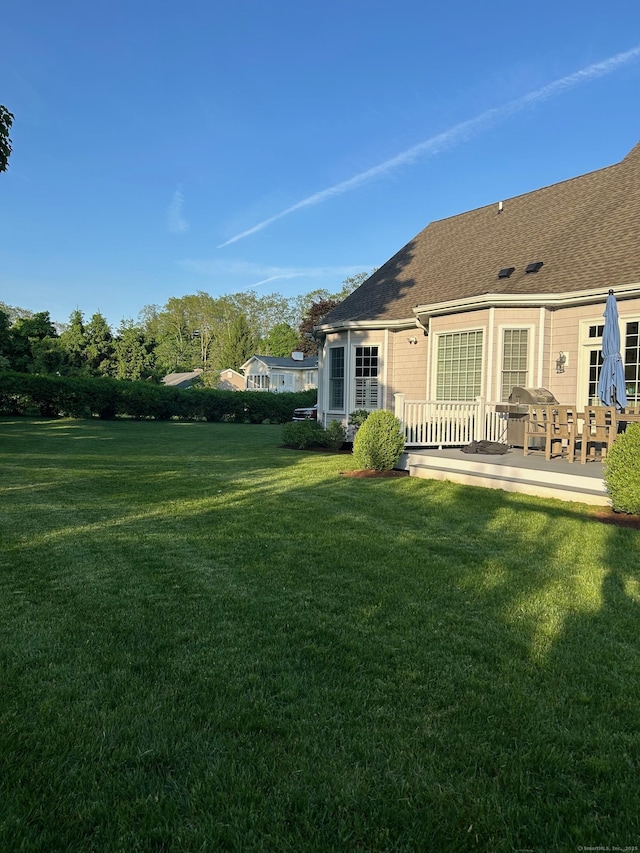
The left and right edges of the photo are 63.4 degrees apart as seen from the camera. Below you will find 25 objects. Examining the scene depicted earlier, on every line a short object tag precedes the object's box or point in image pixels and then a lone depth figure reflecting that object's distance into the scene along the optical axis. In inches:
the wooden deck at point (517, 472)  271.3
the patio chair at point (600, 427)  314.9
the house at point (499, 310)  412.2
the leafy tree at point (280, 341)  2502.5
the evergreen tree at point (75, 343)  1178.6
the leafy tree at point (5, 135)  365.7
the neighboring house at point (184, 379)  2100.1
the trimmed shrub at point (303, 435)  518.9
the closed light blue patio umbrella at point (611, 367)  338.0
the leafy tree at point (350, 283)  2320.1
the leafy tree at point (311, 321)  1566.2
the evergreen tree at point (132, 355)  1233.4
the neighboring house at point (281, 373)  1895.9
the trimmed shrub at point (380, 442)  358.3
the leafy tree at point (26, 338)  1111.0
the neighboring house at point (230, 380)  2200.4
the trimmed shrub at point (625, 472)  229.5
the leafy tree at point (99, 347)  1211.2
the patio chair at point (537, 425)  347.3
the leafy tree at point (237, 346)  2265.0
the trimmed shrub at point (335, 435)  506.9
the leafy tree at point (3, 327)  710.8
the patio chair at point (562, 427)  338.6
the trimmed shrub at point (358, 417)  478.7
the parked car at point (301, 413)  1050.8
